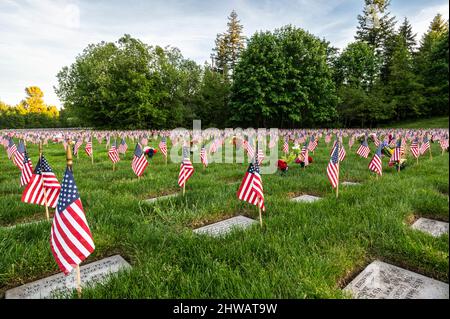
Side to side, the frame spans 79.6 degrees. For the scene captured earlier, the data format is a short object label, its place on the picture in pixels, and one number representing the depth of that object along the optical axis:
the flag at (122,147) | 11.70
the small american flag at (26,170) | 4.91
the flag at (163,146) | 10.66
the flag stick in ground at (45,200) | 3.73
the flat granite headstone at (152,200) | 4.95
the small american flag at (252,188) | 3.62
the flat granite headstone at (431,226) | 3.43
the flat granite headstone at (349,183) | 6.23
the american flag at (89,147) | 10.57
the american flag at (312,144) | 11.91
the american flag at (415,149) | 8.95
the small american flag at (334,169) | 4.83
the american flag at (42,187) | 3.59
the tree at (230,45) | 56.81
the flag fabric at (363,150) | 8.96
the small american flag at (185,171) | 5.22
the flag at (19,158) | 7.43
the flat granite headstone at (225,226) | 3.55
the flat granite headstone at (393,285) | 2.19
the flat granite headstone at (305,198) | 4.99
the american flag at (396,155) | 7.62
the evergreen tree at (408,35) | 51.50
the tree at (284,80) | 34.91
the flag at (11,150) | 10.65
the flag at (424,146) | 10.45
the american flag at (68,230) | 2.19
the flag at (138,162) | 6.69
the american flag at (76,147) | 12.06
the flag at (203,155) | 8.56
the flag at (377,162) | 5.98
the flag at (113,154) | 8.30
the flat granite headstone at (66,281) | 2.33
